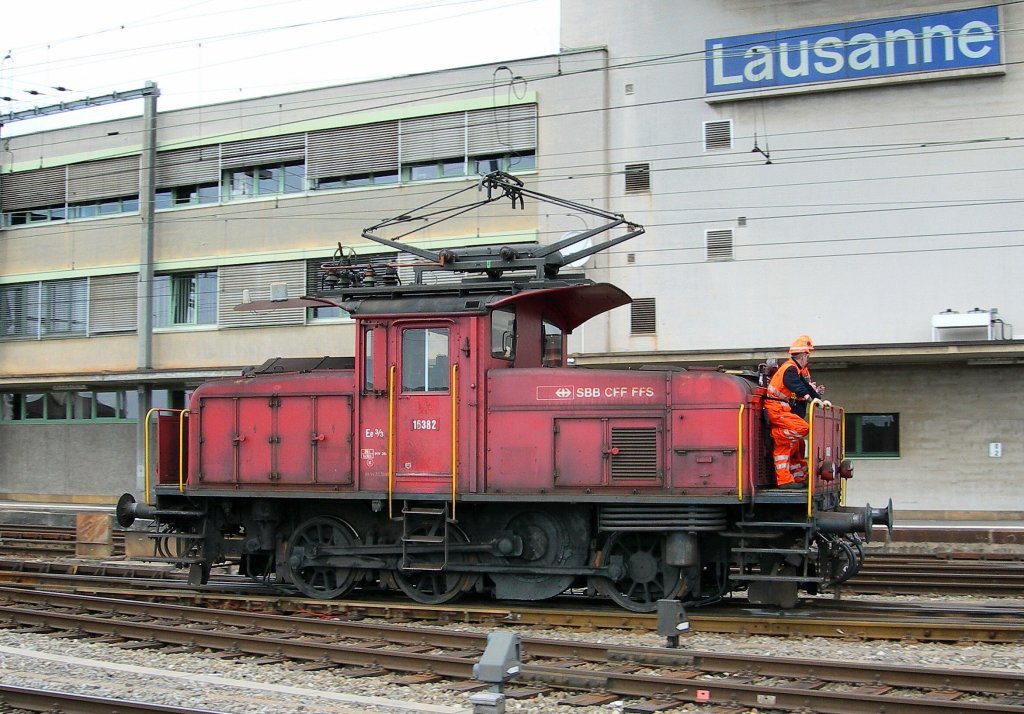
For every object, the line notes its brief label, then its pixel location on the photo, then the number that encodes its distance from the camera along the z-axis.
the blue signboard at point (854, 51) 21.98
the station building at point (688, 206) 22.08
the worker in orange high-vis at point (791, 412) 10.82
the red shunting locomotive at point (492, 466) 10.92
